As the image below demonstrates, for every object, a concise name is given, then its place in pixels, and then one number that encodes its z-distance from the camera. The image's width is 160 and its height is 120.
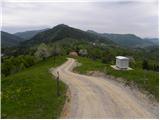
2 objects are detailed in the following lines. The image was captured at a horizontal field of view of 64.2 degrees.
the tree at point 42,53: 52.63
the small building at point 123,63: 23.73
